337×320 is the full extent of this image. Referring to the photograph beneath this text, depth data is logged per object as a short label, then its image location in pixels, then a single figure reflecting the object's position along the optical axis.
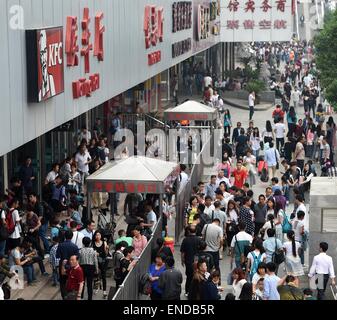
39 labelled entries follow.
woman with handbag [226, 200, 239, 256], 17.70
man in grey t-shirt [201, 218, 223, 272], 15.98
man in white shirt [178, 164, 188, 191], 21.19
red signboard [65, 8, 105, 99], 19.77
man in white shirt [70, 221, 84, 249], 15.45
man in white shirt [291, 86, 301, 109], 45.62
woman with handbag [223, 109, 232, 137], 34.44
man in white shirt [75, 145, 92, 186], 22.92
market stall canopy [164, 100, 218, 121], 29.78
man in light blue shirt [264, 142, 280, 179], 25.67
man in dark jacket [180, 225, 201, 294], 15.41
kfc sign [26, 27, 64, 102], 16.78
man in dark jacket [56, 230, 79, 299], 14.58
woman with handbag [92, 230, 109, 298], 15.41
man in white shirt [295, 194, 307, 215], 18.25
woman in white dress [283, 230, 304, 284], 15.51
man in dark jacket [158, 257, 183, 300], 13.20
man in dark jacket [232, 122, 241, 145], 30.28
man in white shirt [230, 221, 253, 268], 15.85
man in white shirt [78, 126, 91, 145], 26.39
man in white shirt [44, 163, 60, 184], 20.38
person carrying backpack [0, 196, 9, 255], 15.93
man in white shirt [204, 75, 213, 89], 49.99
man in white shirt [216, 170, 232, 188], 21.18
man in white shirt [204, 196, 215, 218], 17.83
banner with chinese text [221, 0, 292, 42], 51.50
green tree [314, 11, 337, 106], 38.47
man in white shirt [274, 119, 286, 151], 30.56
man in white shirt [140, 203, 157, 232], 17.40
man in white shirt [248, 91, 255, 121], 41.73
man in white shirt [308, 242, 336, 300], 14.50
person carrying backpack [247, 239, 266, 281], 14.47
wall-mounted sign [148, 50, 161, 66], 31.69
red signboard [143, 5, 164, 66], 30.62
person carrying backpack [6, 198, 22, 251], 16.36
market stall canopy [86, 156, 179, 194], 17.52
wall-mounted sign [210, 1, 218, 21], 50.16
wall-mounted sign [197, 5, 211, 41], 45.61
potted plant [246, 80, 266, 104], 47.38
